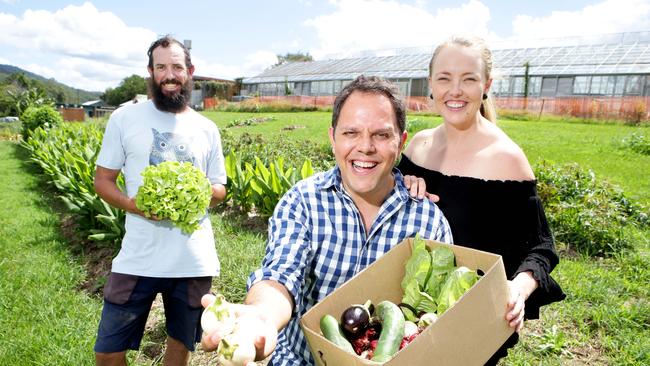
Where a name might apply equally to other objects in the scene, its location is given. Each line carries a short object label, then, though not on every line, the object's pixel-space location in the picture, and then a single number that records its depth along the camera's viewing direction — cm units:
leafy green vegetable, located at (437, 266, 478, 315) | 134
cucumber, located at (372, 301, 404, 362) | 114
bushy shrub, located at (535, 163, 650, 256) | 474
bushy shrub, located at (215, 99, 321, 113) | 2895
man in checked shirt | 164
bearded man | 247
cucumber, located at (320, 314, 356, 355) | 117
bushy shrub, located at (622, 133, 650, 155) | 1014
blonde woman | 187
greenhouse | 2589
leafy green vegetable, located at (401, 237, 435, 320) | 144
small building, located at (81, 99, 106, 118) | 8298
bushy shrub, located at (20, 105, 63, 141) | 1469
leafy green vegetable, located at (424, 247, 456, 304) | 146
